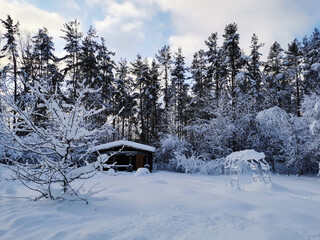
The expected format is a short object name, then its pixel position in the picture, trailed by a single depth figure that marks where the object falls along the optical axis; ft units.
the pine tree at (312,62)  73.31
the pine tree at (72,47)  69.56
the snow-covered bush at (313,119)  46.06
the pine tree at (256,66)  79.00
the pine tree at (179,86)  93.86
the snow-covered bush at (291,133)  55.52
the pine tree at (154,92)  88.99
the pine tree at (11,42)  62.34
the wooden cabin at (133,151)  62.59
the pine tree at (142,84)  90.17
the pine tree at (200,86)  77.39
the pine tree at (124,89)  94.78
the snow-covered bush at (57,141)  16.51
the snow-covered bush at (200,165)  60.03
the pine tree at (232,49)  73.72
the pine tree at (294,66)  77.46
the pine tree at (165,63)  93.15
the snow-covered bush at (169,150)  71.15
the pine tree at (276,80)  78.59
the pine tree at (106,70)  81.45
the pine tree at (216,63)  78.02
